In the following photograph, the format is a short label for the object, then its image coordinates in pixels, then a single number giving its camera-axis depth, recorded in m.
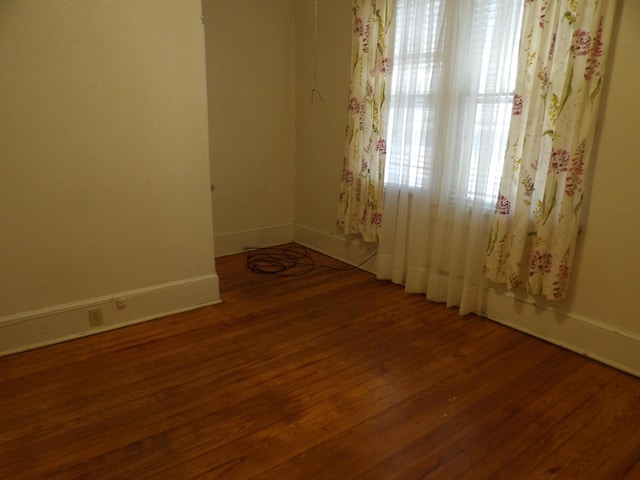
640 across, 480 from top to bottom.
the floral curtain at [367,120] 2.99
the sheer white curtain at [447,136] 2.44
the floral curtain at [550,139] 2.04
